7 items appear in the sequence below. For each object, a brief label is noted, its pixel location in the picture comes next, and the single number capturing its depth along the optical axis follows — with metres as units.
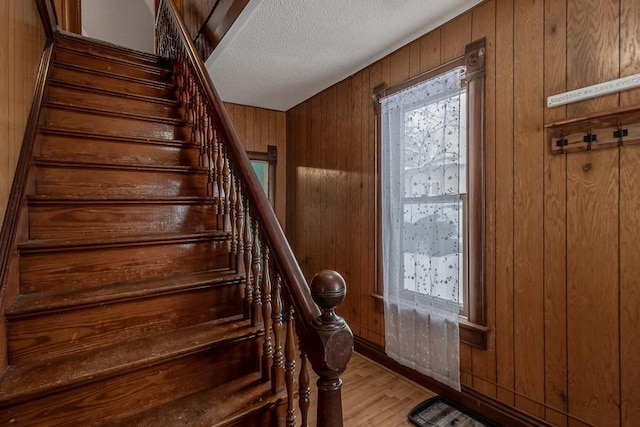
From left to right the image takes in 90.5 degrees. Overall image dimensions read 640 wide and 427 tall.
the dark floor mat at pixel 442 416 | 2.03
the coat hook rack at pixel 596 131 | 1.52
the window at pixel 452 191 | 2.13
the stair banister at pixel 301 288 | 0.90
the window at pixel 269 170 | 4.20
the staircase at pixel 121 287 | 1.10
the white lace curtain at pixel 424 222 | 2.19
